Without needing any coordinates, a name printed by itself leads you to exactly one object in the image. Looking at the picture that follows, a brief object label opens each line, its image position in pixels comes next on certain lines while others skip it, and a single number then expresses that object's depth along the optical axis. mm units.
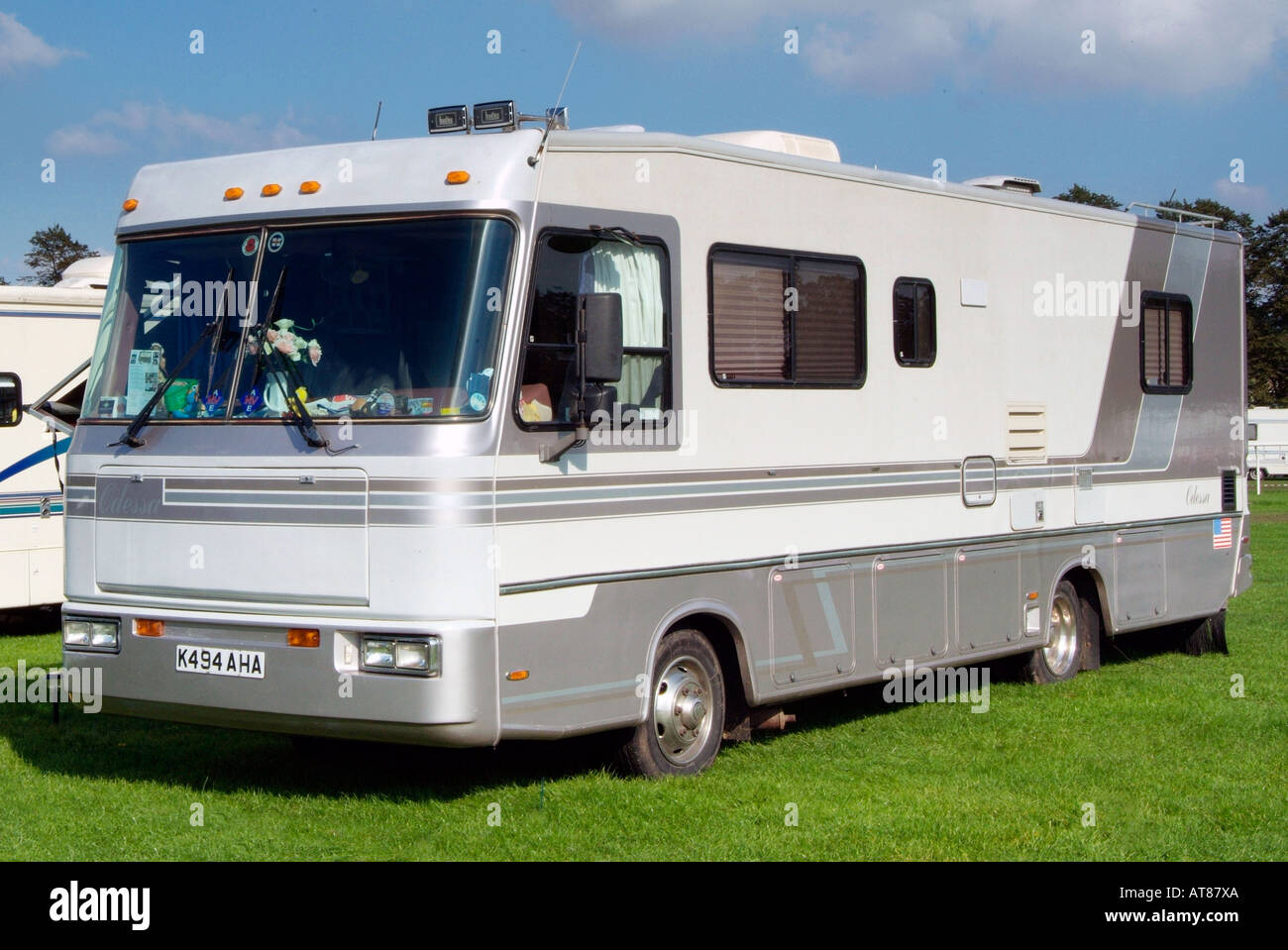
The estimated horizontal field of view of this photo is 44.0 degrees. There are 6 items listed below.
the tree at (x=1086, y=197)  62406
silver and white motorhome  7359
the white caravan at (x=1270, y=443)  55781
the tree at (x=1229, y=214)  68562
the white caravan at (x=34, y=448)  14445
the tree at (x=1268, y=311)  62062
